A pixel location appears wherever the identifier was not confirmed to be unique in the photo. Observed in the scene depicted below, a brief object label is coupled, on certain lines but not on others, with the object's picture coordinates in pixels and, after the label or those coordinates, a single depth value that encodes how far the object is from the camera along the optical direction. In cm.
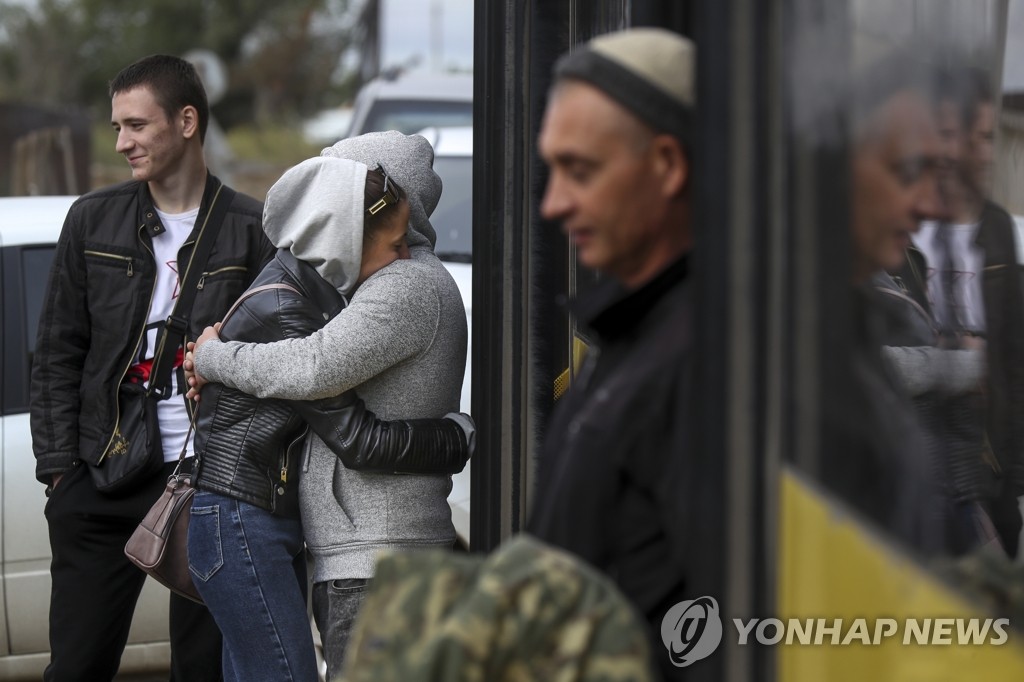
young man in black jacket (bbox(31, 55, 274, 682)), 776
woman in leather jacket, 607
